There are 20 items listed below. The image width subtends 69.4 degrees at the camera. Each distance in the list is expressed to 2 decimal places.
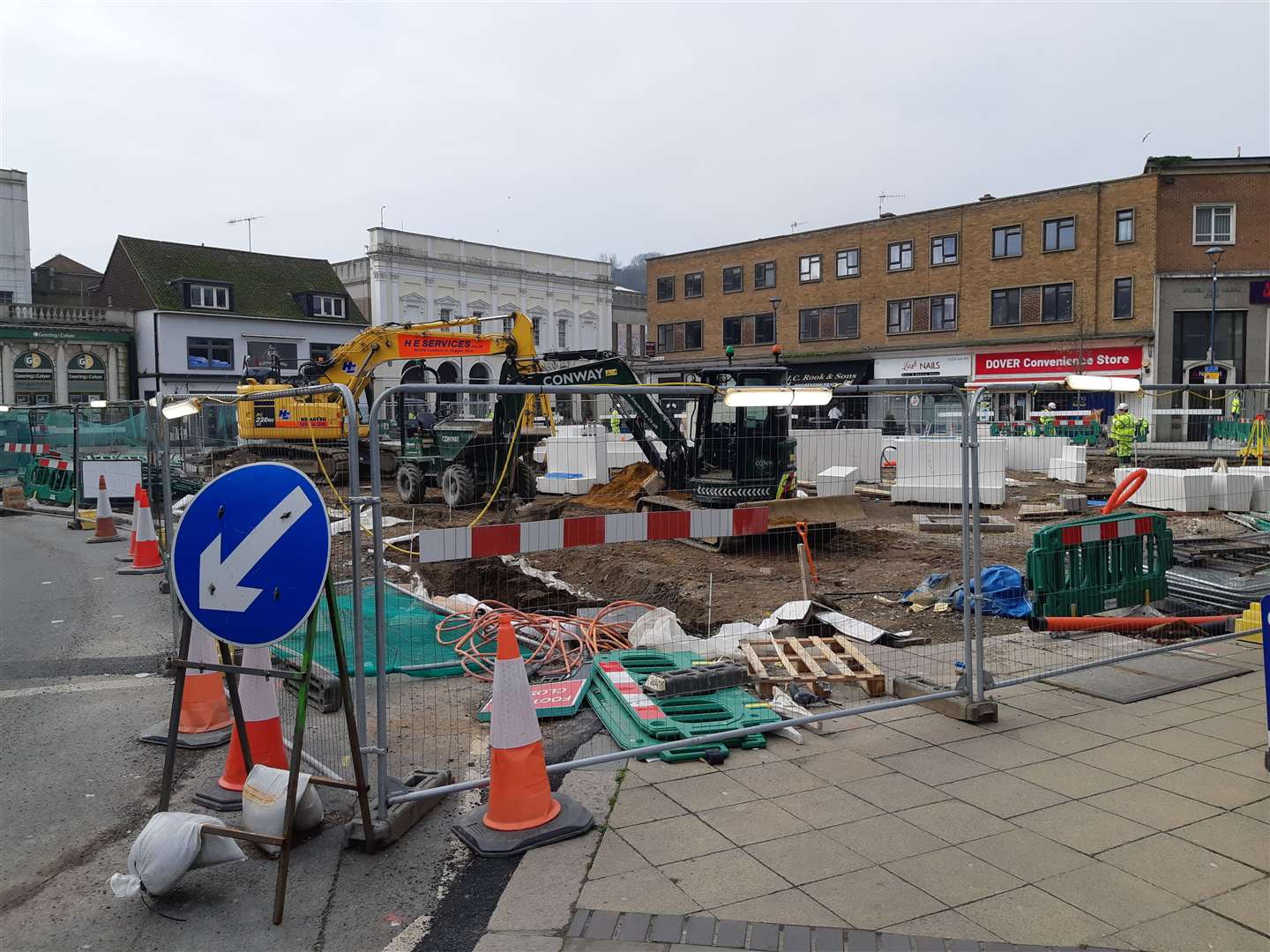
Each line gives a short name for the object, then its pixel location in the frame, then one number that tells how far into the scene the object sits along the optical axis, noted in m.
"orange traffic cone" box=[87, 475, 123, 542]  14.34
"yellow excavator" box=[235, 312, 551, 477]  18.84
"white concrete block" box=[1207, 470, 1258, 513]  15.45
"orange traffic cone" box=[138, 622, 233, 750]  5.62
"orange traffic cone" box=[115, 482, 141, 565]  11.75
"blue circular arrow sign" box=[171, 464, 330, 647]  3.87
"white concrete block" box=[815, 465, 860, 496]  16.97
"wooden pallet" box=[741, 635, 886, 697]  6.11
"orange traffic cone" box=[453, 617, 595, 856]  4.24
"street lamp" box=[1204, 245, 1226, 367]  31.11
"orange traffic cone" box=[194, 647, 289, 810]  4.68
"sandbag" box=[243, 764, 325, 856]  4.06
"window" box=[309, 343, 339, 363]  48.48
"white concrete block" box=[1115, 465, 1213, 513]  15.75
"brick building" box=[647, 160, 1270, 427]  38.41
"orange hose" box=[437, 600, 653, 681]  6.71
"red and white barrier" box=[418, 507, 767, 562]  4.68
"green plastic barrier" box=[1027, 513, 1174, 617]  6.87
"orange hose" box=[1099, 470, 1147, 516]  8.57
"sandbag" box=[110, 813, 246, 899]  3.77
